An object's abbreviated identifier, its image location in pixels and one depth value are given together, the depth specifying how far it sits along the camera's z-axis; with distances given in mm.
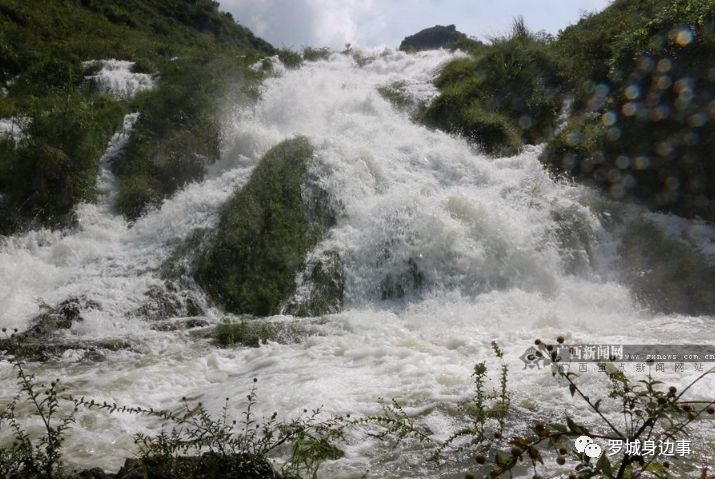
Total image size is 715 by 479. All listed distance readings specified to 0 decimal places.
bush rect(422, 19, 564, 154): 14297
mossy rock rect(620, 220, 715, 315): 8789
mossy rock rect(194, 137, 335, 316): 9016
